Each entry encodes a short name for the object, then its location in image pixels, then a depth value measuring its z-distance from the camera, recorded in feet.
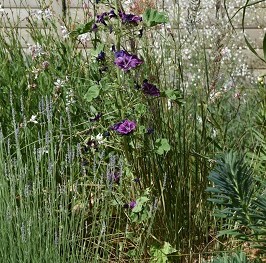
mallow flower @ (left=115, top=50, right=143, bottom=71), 10.45
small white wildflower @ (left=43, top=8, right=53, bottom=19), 14.73
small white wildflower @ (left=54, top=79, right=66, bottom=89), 12.85
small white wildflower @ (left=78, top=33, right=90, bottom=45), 13.96
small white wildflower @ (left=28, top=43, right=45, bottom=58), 14.07
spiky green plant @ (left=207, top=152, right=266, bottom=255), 6.56
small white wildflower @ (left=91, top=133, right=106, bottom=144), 11.32
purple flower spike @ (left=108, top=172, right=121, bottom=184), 11.09
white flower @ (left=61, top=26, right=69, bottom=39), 14.33
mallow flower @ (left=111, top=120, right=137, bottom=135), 10.53
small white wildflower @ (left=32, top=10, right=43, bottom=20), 14.97
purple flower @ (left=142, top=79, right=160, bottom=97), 10.66
